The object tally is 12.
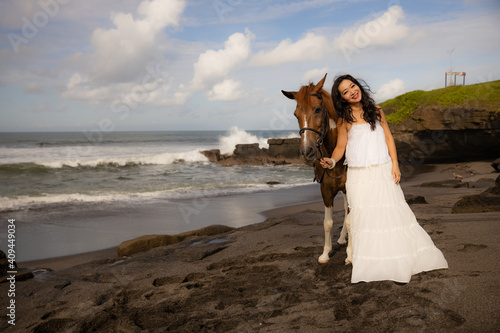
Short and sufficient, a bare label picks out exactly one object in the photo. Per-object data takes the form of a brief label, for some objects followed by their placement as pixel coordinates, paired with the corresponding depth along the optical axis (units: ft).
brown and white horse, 12.49
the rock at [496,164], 35.53
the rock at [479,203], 20.16
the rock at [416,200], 27.17
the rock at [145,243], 22.12
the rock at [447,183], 35.29
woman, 11.48
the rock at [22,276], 16.98
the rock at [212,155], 98.69
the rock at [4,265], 17.84
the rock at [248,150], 94.17
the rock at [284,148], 90.33
